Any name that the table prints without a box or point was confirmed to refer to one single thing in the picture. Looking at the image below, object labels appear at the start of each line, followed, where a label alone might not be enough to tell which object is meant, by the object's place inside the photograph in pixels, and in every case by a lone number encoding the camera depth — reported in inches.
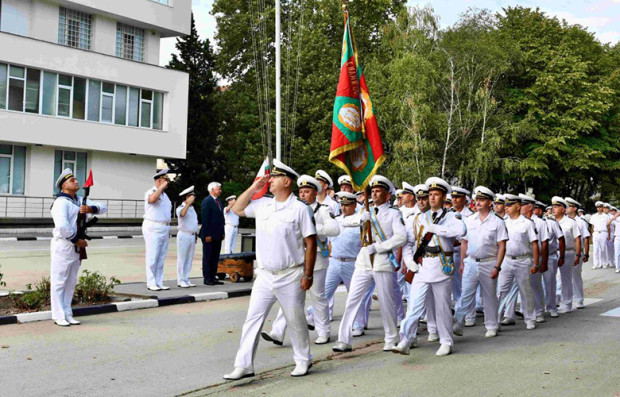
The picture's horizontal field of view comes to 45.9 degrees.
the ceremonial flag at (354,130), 361.7
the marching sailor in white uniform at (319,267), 342.0
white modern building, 1266.0
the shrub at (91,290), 450.6
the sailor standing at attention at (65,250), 386.6
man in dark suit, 578.6
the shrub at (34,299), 417.7
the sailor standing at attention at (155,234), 532.4
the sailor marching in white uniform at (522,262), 435.2
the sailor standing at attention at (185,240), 563.5
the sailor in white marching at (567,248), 518.0
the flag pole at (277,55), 919.9
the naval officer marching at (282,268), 279.1
